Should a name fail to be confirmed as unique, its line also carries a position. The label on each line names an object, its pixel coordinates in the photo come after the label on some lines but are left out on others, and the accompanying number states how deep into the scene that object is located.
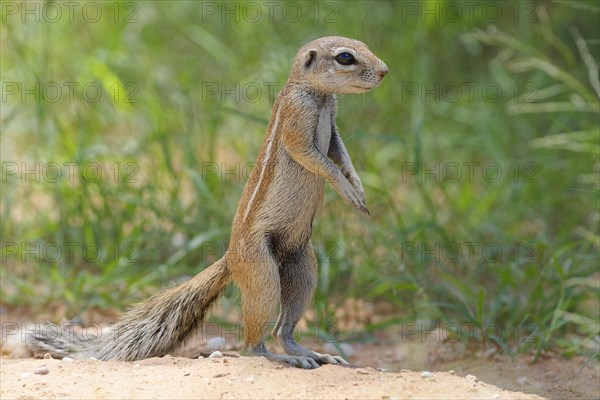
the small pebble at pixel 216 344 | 10.12
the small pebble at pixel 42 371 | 8.19
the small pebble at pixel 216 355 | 8.74
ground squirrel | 8.14
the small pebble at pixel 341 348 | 10.64
